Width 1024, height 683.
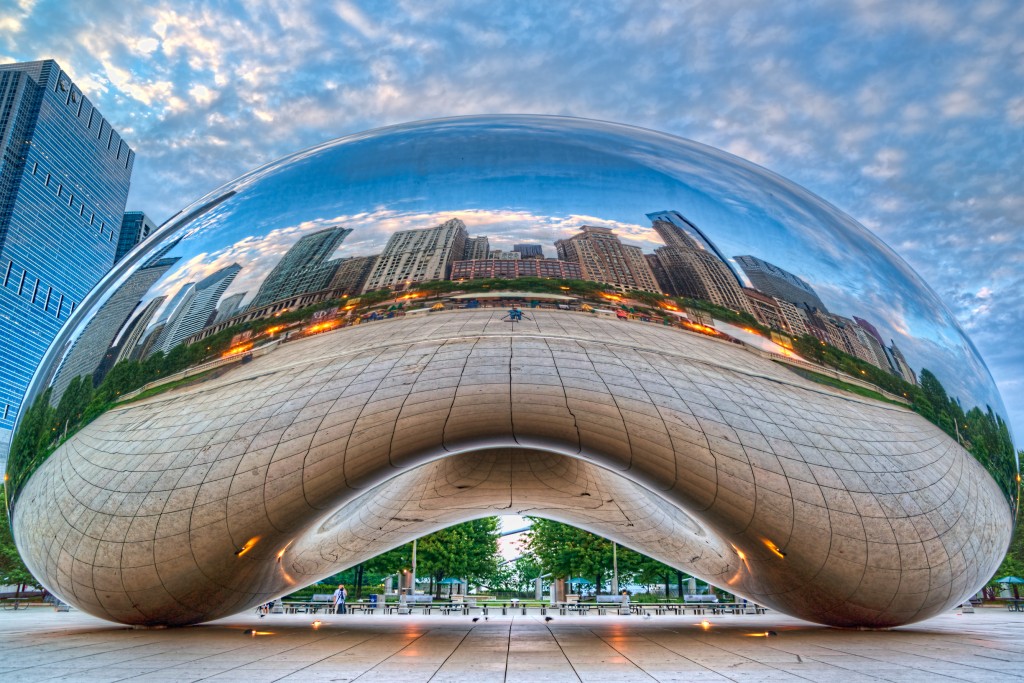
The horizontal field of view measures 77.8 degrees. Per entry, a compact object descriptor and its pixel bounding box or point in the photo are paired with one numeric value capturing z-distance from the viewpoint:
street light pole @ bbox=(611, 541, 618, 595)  40.84
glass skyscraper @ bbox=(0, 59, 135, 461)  139.00
